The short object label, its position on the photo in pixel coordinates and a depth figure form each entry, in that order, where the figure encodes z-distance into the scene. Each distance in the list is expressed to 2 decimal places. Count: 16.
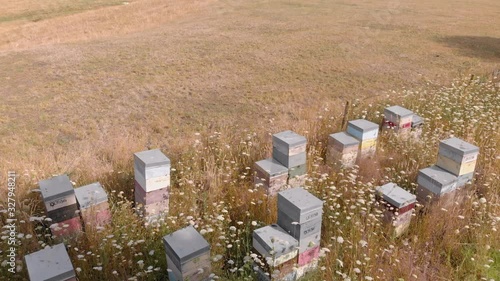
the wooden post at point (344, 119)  7.34
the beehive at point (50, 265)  3.13
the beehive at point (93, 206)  4.35
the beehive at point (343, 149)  5.67
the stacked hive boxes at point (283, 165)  5.09
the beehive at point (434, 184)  4.88
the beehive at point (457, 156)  4.94
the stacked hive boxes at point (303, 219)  3.71
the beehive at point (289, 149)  5.08
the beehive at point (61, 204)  4.18
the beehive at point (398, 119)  6.60
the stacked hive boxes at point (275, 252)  3.55
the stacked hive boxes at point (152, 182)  4.48
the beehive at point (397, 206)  4.50
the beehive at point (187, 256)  3.48
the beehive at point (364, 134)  5.89
